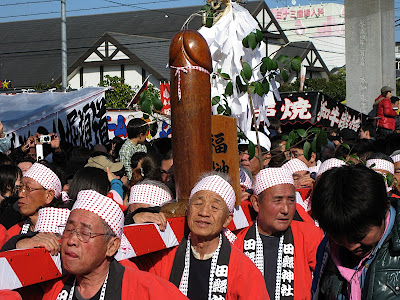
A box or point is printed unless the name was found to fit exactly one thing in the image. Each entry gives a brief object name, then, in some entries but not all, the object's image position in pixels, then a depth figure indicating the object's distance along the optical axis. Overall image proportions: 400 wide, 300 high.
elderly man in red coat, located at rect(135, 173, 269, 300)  3.59
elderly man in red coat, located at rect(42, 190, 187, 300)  2.83
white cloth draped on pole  5.21
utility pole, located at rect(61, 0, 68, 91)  21.02
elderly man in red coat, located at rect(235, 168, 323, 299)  4.35
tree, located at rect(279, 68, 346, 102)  42.69
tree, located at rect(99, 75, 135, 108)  26.33
